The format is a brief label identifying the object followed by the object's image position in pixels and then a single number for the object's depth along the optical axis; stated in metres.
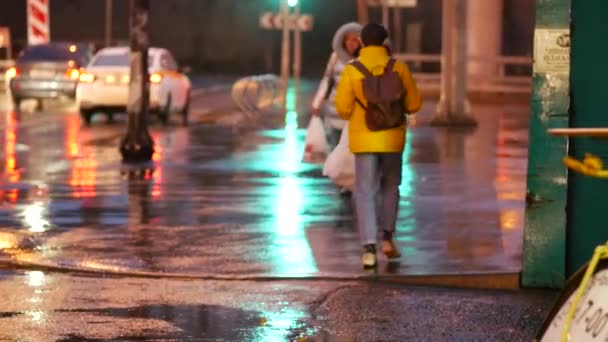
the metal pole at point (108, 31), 47.54
